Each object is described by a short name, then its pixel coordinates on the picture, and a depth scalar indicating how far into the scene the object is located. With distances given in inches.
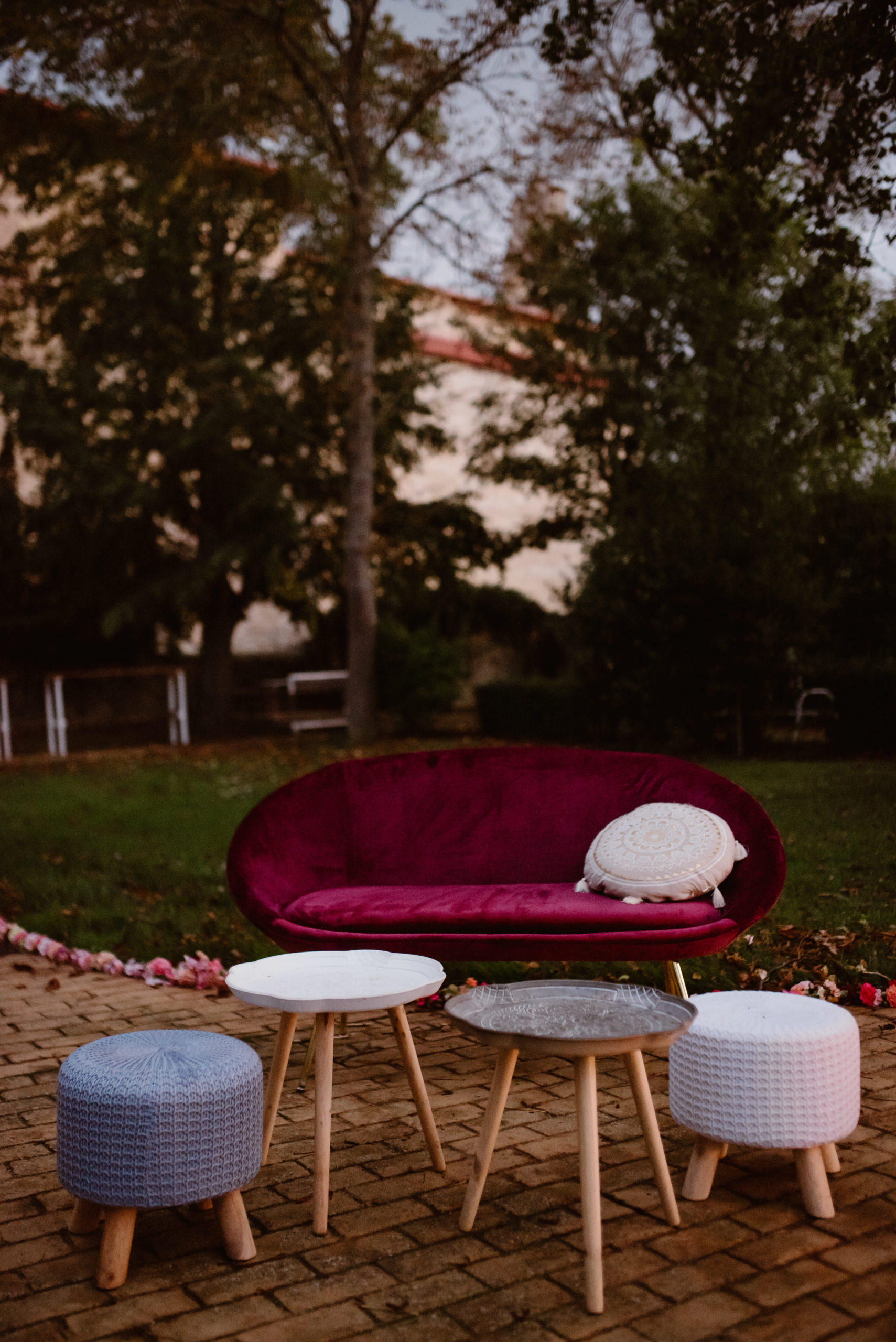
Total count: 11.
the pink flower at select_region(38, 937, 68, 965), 255.8
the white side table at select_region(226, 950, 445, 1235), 134.3
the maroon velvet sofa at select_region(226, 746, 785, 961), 177.3
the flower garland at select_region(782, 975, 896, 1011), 205.8
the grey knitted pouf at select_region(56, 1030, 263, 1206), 121.4
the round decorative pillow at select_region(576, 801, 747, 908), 181.5
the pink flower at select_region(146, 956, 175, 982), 235.9
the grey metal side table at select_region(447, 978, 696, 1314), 118.5
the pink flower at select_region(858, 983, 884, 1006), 205.2
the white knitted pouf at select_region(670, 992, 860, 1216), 132.2
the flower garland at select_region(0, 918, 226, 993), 234.4
